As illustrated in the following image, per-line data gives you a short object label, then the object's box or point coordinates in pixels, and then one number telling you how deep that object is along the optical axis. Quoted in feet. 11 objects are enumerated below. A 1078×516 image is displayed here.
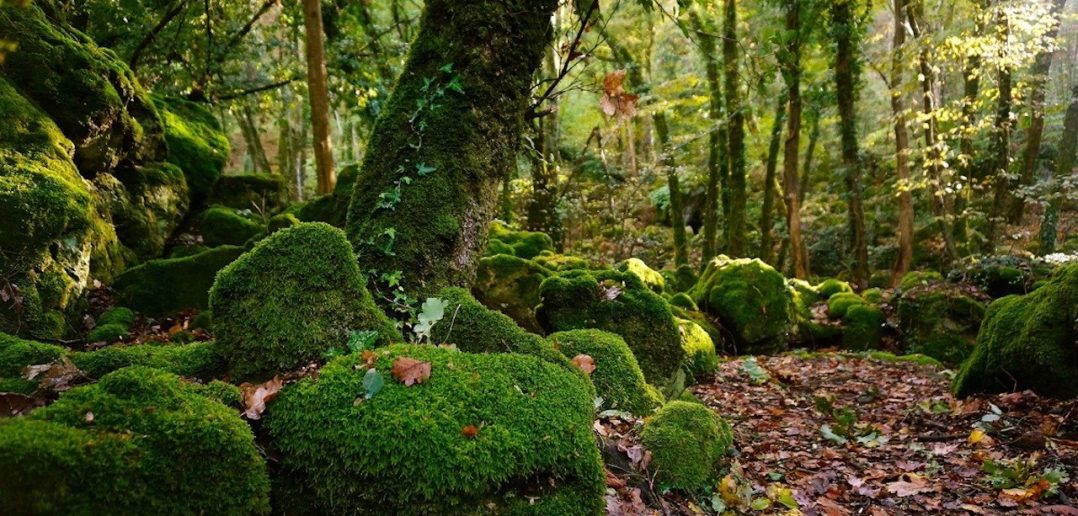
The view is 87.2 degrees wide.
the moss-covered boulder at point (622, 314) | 17.48
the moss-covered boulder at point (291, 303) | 8.55
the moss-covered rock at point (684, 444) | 10.59
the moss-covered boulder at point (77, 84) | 18.25
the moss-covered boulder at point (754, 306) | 30.63
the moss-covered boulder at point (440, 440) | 6.57
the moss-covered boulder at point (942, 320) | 27.78
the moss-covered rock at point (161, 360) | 8.34
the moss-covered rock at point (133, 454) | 4.99
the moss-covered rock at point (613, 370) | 12.50
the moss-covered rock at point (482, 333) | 10.45
